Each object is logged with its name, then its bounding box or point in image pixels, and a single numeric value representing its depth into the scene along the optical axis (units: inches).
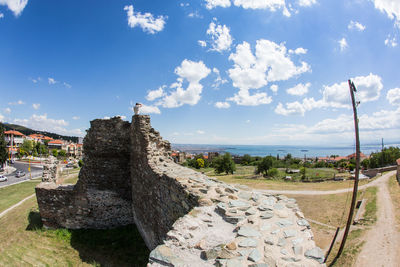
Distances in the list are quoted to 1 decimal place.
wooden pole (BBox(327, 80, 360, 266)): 373.7
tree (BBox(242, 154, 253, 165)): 4244.8
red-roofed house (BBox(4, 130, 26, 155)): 3180.9
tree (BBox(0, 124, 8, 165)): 1446.5
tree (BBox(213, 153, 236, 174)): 2042.3
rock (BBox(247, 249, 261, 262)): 104.5
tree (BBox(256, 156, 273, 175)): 2139.5
